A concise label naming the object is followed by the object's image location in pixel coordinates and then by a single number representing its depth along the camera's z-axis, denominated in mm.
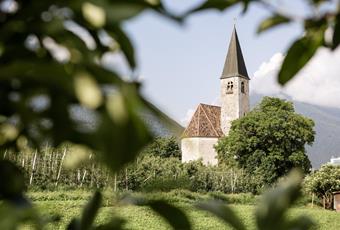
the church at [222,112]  184679
